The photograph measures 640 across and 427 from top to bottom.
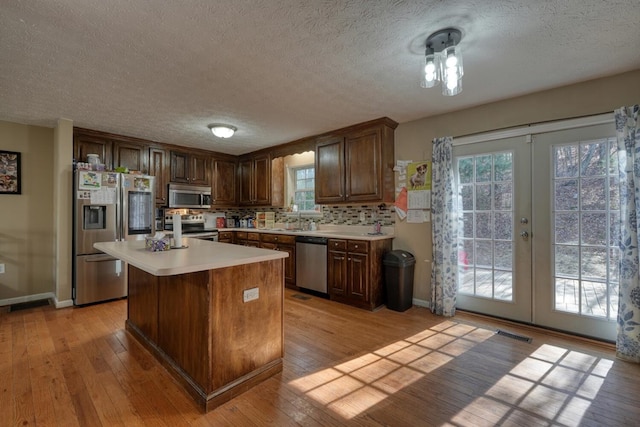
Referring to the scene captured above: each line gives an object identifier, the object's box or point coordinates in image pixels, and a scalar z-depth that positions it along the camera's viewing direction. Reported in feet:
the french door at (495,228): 9.75
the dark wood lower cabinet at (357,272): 11.53
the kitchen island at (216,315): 5.81
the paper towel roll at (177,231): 7.83
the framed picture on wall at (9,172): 11.93
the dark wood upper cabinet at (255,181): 17.16
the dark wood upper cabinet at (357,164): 12.21
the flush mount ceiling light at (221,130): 12.01
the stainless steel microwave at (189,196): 15.83
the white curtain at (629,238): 7.66
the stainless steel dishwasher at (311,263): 13.05
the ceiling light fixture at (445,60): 6.21
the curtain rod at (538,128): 8.45
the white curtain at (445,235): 10.91
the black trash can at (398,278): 11.38
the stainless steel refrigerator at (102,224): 11.94
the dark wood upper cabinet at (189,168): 16.10
